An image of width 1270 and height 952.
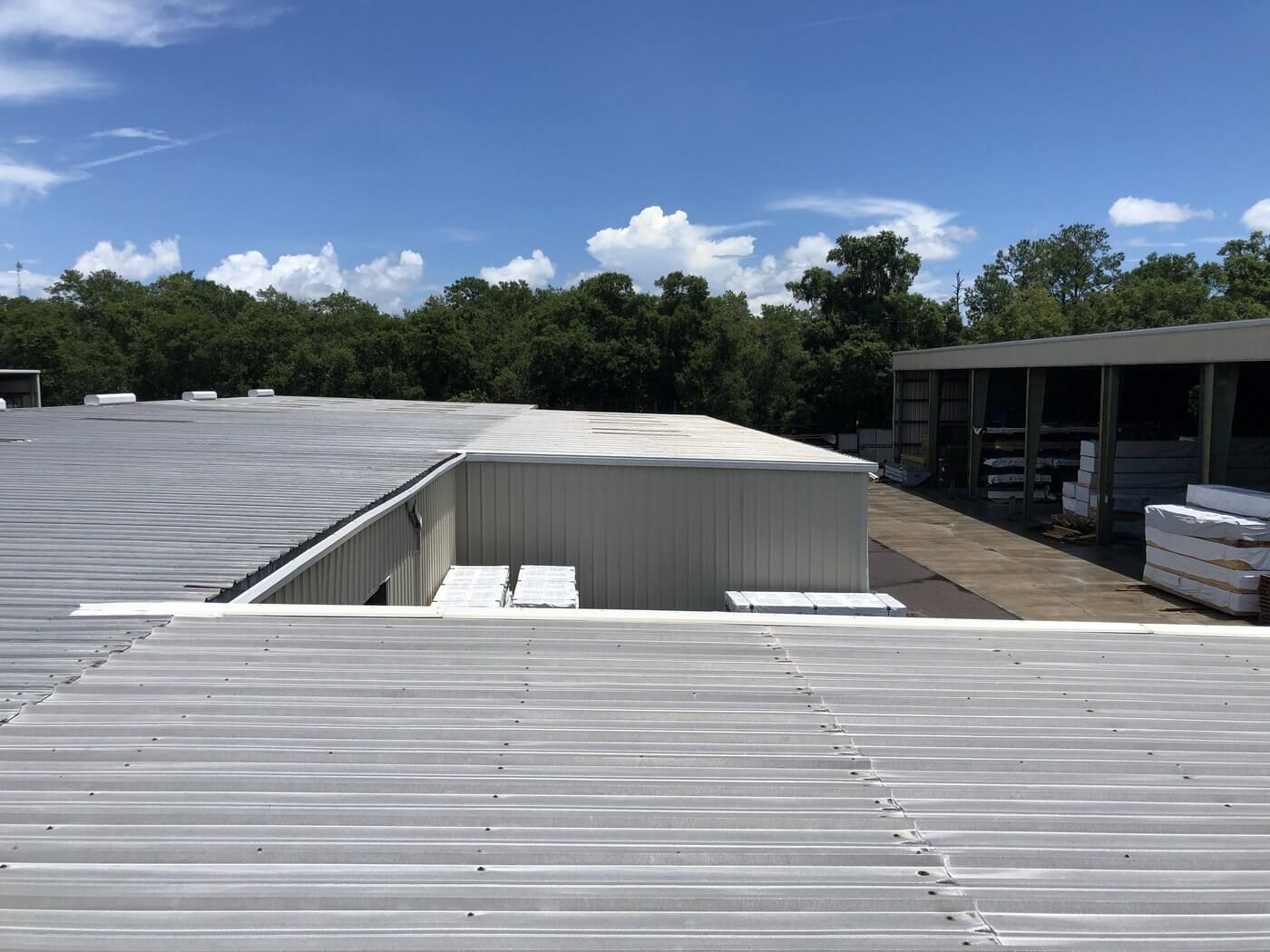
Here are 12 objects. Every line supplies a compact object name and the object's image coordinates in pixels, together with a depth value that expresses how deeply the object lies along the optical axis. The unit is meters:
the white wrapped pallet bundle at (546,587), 11.16
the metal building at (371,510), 5.36
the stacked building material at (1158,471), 24.95
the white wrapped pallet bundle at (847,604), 12.39
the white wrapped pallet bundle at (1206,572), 16.72
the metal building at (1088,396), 19.78
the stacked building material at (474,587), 11.18
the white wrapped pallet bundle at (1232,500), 16.95
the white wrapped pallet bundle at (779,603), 12.31
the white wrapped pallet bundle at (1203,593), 16.78
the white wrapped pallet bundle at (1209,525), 16.73
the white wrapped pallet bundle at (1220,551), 16.73
